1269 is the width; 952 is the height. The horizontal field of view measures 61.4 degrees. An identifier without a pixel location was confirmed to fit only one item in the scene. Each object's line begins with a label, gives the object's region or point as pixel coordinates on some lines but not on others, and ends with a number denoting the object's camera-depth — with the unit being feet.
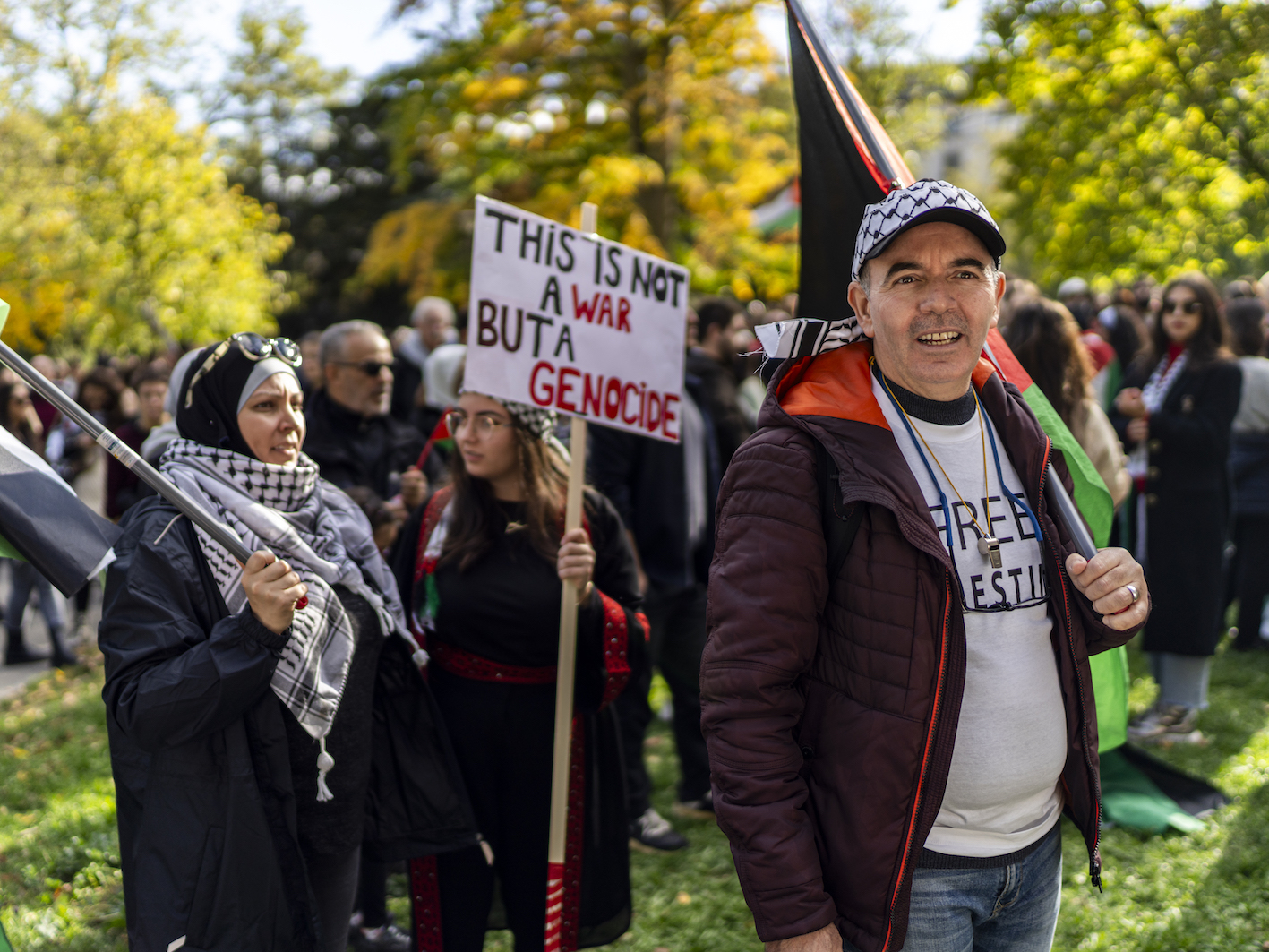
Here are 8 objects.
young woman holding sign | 10.61
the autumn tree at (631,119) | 57.67
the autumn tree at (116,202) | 54.54
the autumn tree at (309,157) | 109.40
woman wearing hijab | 7.77
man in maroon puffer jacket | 5.84
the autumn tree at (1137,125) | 26.86
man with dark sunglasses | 16.25
